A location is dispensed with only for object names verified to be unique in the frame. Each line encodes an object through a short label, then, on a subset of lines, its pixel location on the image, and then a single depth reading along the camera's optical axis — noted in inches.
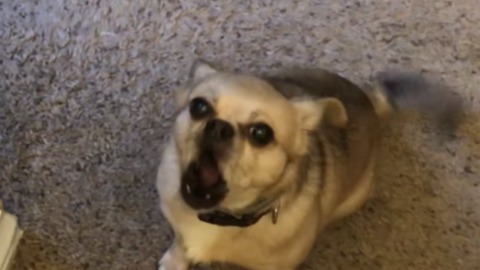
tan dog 30.7
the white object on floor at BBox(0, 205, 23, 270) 36.0
